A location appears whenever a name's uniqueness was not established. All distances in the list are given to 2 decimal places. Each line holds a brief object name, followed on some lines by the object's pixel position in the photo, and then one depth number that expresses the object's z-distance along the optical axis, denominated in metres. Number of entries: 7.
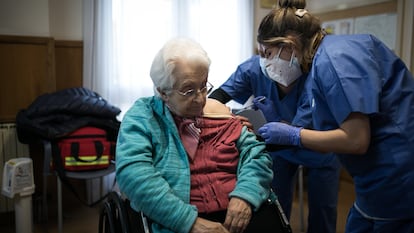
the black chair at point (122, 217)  1.14
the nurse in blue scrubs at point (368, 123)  1.10
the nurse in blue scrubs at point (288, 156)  1.76
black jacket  2.28
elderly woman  1.10
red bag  2.21
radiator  2.53
